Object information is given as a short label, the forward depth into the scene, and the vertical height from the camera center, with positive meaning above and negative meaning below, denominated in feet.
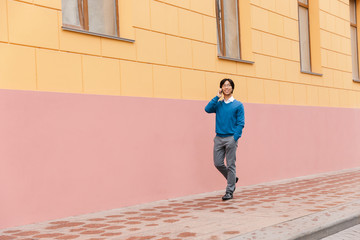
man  22.93 -0.77
